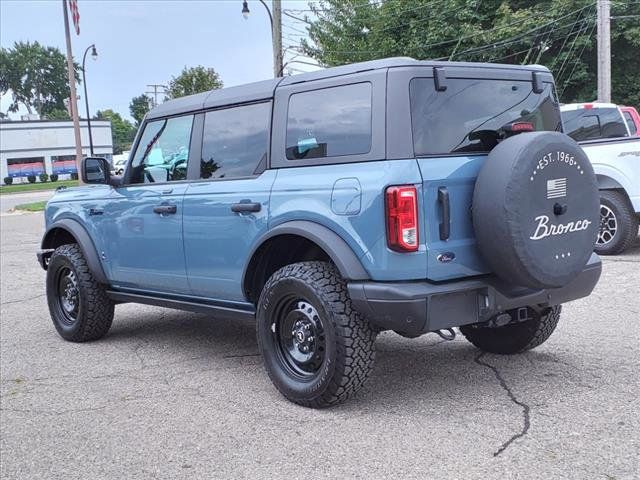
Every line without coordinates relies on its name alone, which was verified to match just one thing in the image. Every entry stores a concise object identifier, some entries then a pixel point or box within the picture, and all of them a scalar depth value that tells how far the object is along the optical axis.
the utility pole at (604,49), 16.02
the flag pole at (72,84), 26.44
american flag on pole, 26.34
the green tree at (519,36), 22.03
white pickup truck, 8.82
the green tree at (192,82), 46.97
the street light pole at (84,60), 40.03
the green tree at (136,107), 105.98
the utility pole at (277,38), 23.47
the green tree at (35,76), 109.25
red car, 10.07
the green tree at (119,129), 111.29
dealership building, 66.06
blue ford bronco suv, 3.82
